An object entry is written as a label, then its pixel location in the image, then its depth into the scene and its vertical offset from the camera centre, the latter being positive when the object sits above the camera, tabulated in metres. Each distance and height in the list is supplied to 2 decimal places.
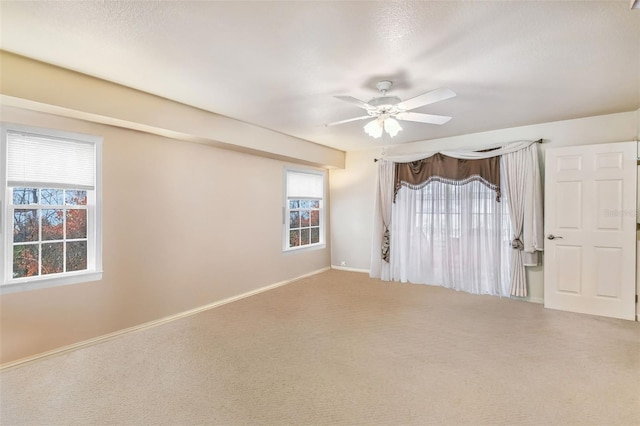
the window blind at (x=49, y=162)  2.57 +0.44
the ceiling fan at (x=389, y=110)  2.60 +0.96
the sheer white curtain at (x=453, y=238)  4.49 -0.43
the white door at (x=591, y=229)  3.51 -0.21
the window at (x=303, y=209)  5.44 +0.04
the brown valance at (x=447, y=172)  4.51 +0.65
